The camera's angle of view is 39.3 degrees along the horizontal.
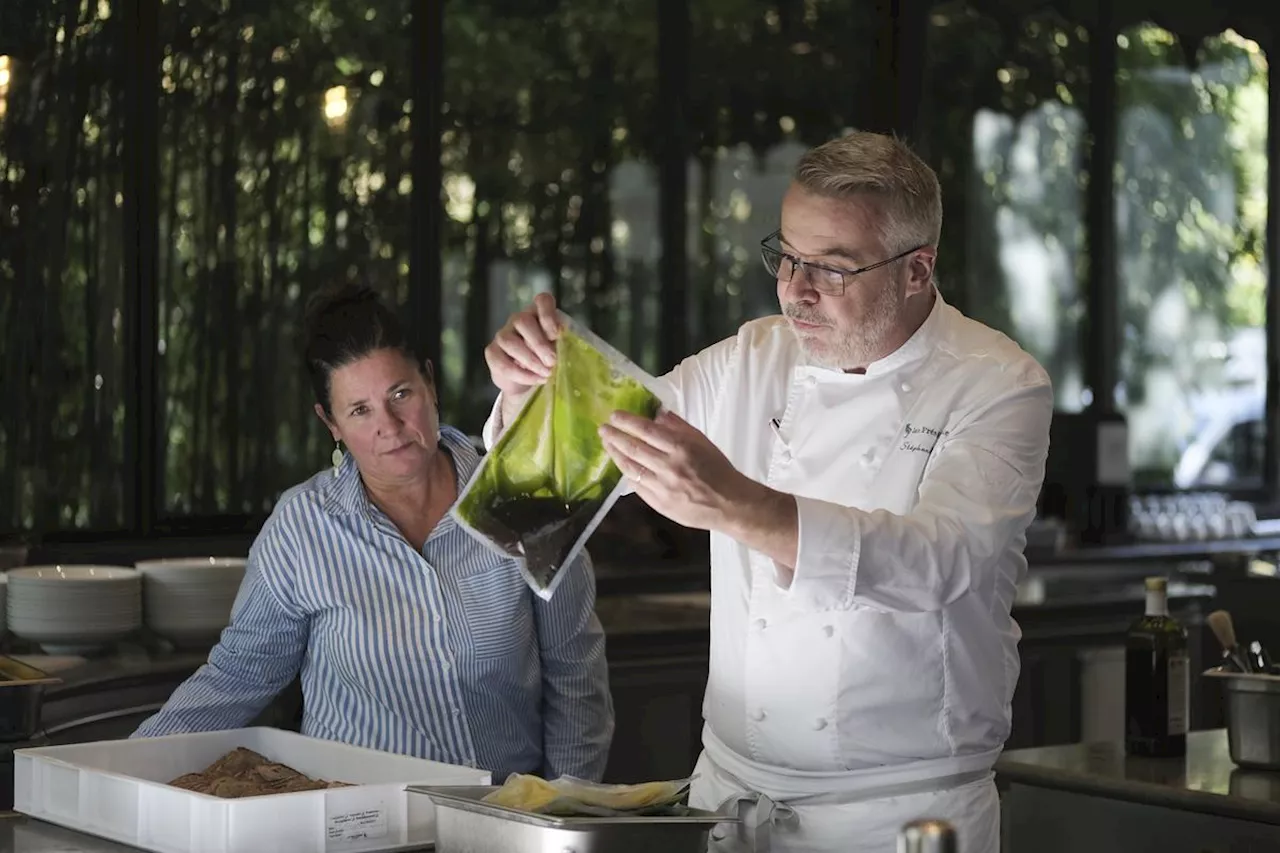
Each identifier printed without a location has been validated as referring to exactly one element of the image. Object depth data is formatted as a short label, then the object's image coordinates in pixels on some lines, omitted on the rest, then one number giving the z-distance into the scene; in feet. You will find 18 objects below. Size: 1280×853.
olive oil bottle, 10.35
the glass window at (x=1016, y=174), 22.04
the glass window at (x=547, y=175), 16.48
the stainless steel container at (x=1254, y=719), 10.22
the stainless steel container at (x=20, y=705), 8.89
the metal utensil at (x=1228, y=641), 10.43
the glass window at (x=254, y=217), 14.32
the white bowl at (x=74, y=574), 11.37
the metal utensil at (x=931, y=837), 4.11
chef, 7.40
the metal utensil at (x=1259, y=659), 10.38
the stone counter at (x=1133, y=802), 9.62
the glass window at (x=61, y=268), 13.28
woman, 8.95
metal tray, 5.82
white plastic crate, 6.77
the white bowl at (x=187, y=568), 11.89
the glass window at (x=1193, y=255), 23.98
